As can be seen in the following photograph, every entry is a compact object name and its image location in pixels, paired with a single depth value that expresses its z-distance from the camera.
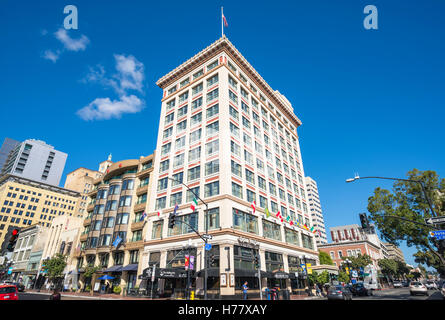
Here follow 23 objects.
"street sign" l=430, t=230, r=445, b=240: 17.95
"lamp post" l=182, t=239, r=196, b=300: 34.05
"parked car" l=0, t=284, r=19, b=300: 18.74
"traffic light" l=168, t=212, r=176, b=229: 23.14
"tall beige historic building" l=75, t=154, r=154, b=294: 42.72
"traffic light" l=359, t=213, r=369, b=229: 22.26
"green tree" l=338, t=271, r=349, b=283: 54.28
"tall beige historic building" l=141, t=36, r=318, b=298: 32.88
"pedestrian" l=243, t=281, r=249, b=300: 28.03
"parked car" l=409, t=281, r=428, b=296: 30.23
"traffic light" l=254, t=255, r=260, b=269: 26.44
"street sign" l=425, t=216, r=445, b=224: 17.89
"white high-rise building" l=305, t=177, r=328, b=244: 146.88
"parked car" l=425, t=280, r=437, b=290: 56.33
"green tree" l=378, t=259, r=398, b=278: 83.69
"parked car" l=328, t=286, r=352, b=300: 26.91
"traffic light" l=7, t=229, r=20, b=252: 17.72
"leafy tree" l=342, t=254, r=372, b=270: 68.56
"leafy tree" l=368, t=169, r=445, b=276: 34.62
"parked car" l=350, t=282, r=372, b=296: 36.59
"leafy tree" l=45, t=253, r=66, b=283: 48.59
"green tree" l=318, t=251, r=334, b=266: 73.61
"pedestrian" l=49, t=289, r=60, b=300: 15.11
